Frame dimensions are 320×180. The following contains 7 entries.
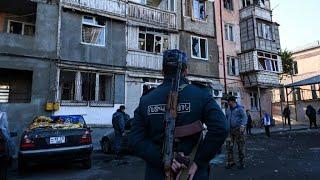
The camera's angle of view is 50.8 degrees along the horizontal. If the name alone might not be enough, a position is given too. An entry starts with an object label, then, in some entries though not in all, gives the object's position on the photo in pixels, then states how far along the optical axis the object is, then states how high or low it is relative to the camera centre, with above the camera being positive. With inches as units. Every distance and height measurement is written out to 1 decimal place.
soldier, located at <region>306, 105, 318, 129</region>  1015.4 +14.6
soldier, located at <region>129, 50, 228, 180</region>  107.4 -3.0
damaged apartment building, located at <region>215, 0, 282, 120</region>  1093.8 +223.3
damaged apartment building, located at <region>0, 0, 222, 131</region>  657.6 +142.7
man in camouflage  370.6 -11.7
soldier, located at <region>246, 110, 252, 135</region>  908.8 -16.6
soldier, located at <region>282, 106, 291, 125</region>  1110.6 +20.3
